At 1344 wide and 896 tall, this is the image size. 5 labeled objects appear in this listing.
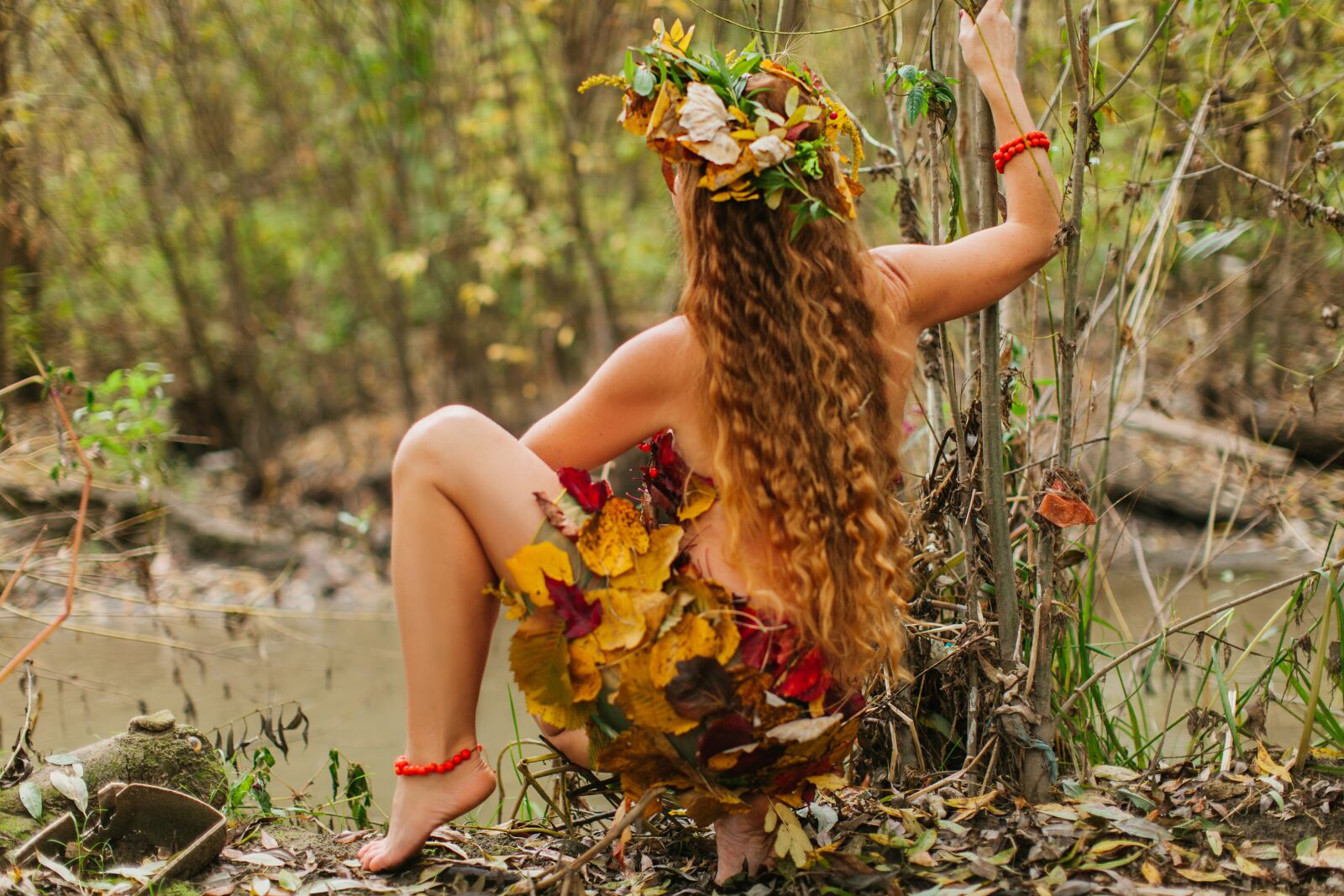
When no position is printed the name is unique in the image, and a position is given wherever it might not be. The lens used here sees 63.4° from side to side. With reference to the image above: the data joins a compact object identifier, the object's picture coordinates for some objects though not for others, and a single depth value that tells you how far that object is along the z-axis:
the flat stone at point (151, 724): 1.88
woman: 1.46
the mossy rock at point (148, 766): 1.73
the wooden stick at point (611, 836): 1.48
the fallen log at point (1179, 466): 4.78
